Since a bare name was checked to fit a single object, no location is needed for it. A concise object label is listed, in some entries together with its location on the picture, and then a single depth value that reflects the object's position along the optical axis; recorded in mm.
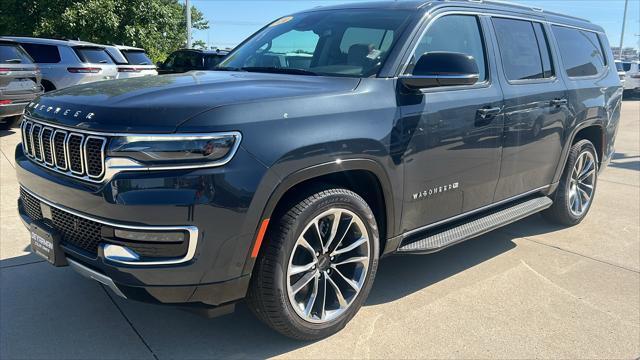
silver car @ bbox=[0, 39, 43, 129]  8984
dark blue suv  2475
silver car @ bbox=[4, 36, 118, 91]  11375
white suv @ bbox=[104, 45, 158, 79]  12953
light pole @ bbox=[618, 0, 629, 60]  54062
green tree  20484
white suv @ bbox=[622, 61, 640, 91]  25375
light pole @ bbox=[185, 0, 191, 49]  24611
